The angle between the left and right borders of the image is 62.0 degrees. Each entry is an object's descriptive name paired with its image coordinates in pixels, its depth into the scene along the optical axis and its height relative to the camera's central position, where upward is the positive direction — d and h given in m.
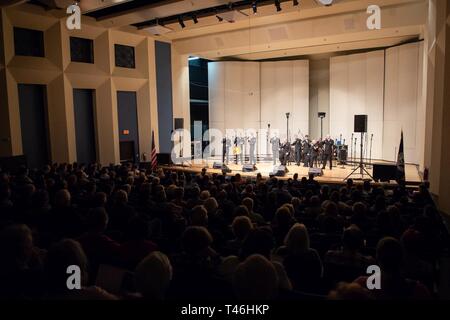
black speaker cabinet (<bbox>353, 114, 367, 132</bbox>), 11.10 +0.17
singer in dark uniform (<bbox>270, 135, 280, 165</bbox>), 15.97 -0.67
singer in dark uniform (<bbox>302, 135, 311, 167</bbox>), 14.84 -0.84
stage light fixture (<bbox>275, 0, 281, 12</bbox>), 10.50 +3.54
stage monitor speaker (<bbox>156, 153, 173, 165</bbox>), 14.95 -1.06
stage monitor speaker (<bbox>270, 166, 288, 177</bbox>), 12.71 -1.41
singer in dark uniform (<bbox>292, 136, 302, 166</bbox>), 15.27 -0.81
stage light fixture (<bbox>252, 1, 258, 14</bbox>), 10.75 +3.57
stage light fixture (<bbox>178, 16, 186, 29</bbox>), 12.52 +3.70
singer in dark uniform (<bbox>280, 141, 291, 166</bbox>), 15.17 -0.88
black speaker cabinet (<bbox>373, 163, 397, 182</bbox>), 10.24 -1.19
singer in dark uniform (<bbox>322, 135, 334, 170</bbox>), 14.10 -0.77
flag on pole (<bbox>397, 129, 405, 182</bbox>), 9.35 -0.99
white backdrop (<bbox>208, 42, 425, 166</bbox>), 14.46 +1.56
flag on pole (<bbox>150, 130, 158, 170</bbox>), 14.16 -0.96
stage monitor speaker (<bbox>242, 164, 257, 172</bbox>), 14.02 -1.39
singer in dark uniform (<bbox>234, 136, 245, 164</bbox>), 16.77 -0.70
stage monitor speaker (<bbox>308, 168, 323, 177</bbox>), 12.52 -1.40
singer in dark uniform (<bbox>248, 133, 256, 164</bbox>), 16.27 -0.68
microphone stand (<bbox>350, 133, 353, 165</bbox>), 16.17 -0.99
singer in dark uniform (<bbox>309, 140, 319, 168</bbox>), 14.45 -0.88
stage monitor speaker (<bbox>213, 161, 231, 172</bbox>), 13.72 -1.30
